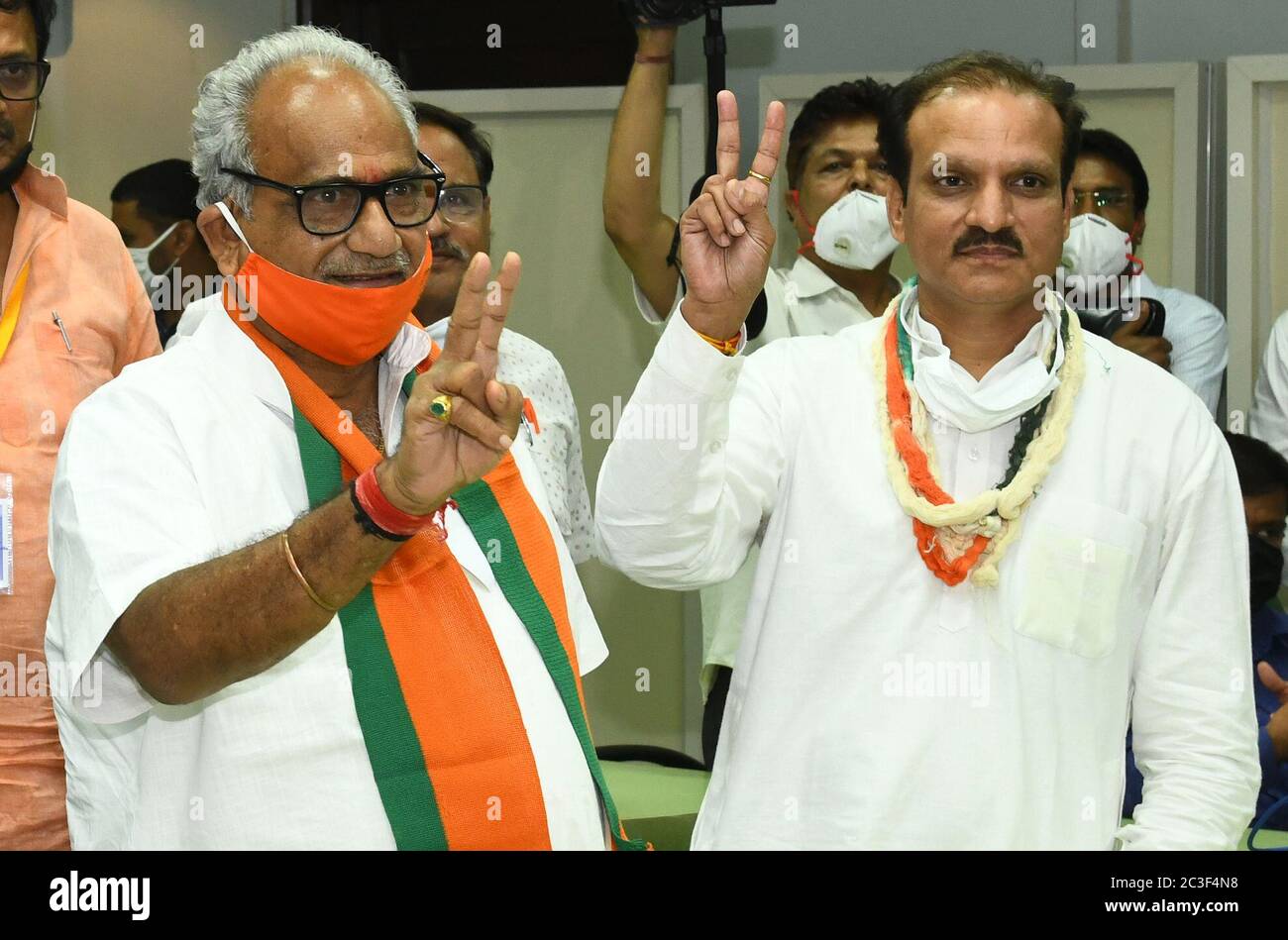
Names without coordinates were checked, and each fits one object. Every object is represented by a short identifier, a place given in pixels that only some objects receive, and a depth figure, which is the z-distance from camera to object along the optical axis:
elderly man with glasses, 1.34
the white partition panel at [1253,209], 3.82
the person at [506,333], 2.50
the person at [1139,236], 3.46
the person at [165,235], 3.62
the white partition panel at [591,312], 4.12
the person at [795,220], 2.77
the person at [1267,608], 2.69
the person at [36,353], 1.91
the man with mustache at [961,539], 1.64
